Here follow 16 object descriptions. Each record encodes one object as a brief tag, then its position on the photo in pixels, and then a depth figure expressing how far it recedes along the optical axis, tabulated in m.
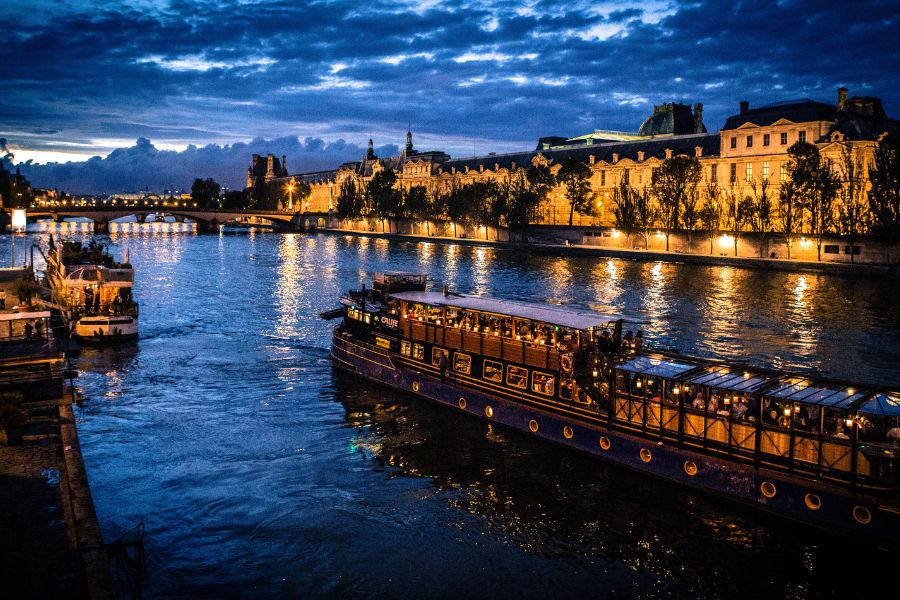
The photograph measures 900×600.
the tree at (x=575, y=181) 122.38
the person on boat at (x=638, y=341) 27.86
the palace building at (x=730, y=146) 93.62
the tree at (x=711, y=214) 99.25
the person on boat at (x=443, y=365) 30.50
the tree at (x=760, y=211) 92.19
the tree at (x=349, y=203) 181.75
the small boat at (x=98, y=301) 42.56
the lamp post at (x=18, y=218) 51.44
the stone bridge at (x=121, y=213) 159.74
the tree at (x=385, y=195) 165.25
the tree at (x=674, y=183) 103.12
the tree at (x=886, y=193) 76.62
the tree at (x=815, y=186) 85.69
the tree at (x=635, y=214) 107.69
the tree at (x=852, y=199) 82.19
